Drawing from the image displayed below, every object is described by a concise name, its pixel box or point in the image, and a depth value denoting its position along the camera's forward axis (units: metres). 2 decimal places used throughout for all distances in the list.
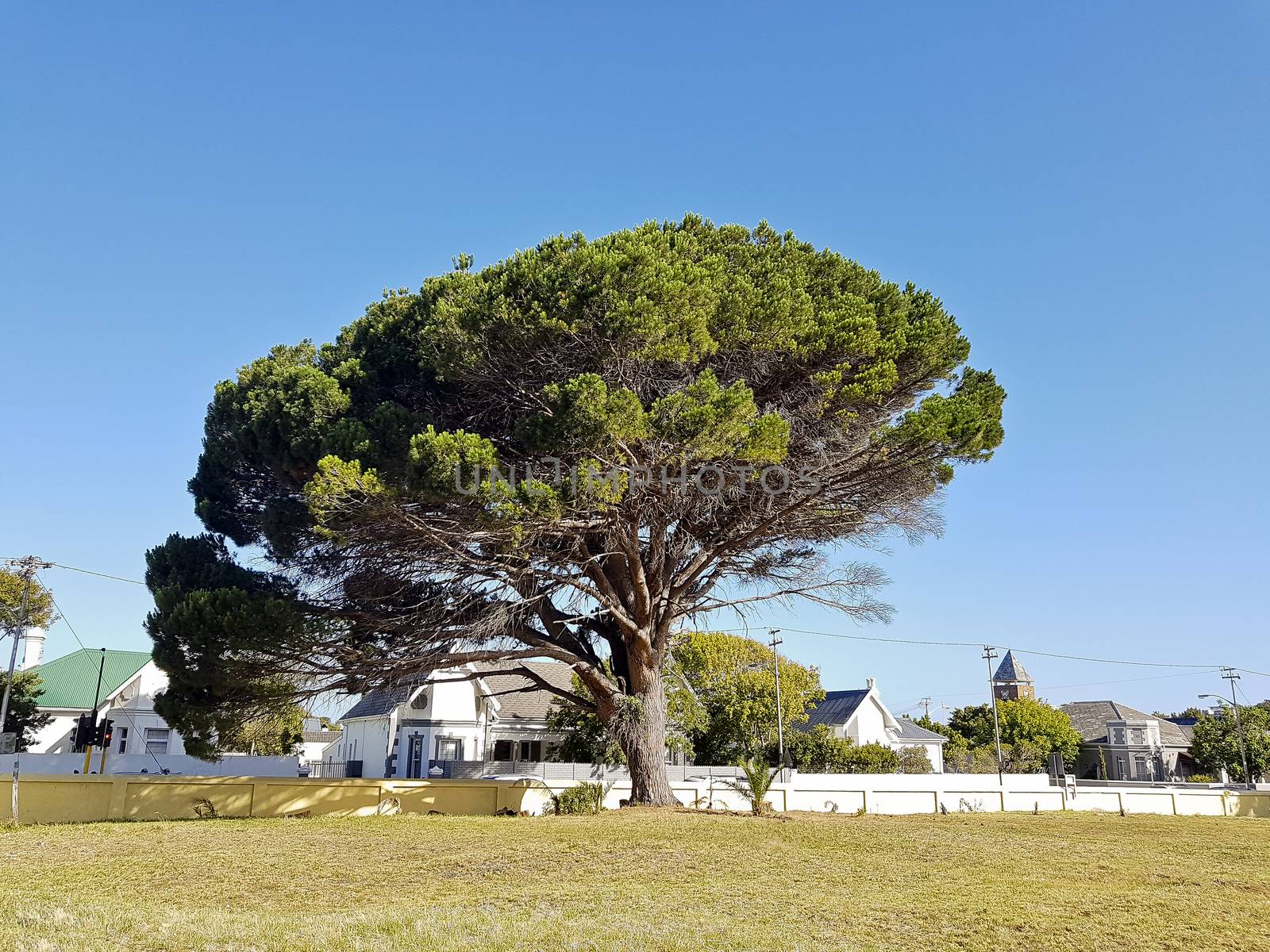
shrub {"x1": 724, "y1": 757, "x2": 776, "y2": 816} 17.12
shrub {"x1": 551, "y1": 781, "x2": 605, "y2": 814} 17.41
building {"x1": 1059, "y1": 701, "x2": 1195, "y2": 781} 63.16
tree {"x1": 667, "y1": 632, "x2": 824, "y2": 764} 39.97
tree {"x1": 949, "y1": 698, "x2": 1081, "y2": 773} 57.81
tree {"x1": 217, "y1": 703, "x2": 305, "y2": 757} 17.95
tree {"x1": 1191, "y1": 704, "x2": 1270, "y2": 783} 52.59
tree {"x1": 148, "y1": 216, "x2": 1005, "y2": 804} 14.81
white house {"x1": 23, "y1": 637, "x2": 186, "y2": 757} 37.22
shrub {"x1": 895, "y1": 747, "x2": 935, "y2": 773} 43.38
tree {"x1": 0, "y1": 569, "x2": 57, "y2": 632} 36.41
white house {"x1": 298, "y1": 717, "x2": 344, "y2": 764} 45.78
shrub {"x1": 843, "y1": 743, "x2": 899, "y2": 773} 40.78
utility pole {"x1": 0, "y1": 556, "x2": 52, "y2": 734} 30.20
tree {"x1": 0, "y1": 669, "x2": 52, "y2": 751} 33.12
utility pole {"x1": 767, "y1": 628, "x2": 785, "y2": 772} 38.33
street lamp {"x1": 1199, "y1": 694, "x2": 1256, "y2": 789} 48.62
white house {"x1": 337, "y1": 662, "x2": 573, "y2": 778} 36.69
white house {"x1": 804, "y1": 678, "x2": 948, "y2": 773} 47.22
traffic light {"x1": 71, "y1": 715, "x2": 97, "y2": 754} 19.33
